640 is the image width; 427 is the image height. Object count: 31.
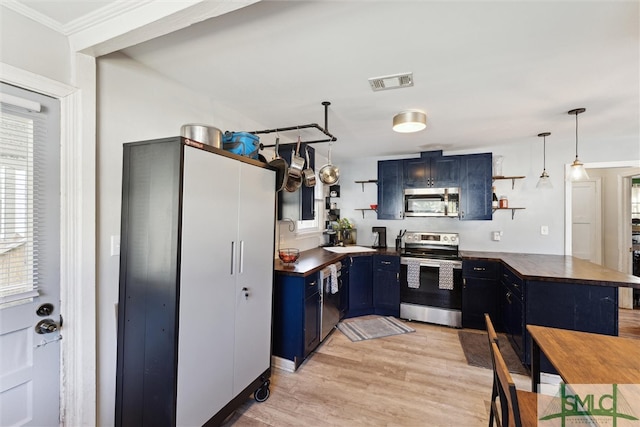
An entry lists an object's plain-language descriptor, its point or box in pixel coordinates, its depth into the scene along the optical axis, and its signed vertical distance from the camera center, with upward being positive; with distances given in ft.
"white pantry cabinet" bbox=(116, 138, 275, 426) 5.11 -1.38
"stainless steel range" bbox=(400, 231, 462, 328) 11.97 -2.97
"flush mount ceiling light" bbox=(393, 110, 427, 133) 8.73 +2.80
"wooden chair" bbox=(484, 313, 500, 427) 4.66 -2.73
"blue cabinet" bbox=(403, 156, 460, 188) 13.19 +1.92
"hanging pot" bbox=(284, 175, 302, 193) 9.36 +0.96
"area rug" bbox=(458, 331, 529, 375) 9.03 -4.77
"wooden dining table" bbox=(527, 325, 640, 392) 3.94 -2.21
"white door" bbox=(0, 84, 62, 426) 4.43 -0.77
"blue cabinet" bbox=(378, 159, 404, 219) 14.10 +1.17
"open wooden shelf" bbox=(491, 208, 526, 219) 13.12 +0.14
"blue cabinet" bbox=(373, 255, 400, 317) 12.96 -3.28
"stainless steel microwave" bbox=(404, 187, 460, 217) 13.16 +0.54
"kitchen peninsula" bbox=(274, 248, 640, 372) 7.74 -2.39
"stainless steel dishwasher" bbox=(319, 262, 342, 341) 10.00 -3.22
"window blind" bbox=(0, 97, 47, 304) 4.40 +0.23
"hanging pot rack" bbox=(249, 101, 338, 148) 8.12 +2.98
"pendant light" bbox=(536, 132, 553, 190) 10.89 +1.23
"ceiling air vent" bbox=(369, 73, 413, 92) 6.59 +3.11
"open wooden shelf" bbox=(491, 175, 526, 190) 12.74 +1.57
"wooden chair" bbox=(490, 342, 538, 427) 3.41 -2.61
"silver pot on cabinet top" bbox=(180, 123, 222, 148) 5.91 +1.63
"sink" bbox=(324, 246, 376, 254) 13.33 -1.77
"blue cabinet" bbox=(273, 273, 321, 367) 8.66 -3.20
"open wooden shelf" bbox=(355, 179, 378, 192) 15.42 +1.66
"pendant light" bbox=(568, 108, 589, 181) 8.94 +1.28
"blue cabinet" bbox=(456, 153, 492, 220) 12.68 +1.19
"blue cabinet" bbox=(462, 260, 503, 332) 11.39 -3.18
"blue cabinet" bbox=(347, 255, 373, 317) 13.02 -3.35
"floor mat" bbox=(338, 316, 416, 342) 11.23 -4.75
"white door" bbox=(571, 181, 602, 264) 15.67 -0.37
